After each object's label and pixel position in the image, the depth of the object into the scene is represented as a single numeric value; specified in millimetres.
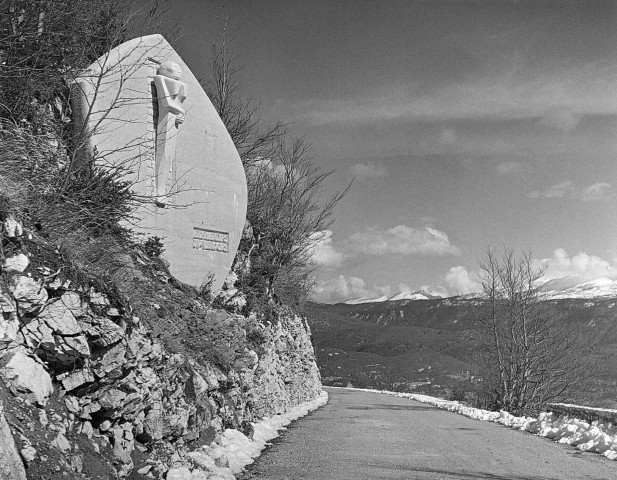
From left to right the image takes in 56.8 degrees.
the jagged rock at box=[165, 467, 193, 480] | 6219
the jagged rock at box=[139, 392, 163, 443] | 6266
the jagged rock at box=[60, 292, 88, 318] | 5277
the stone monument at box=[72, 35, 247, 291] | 9969
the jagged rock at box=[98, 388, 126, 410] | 5496
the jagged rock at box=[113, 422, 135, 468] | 5500
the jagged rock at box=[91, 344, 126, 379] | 5520
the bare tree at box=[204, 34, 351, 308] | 15406
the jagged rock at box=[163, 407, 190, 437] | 6766
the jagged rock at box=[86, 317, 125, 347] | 5555
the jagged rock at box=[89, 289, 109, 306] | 5707
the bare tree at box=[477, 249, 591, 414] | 23109
